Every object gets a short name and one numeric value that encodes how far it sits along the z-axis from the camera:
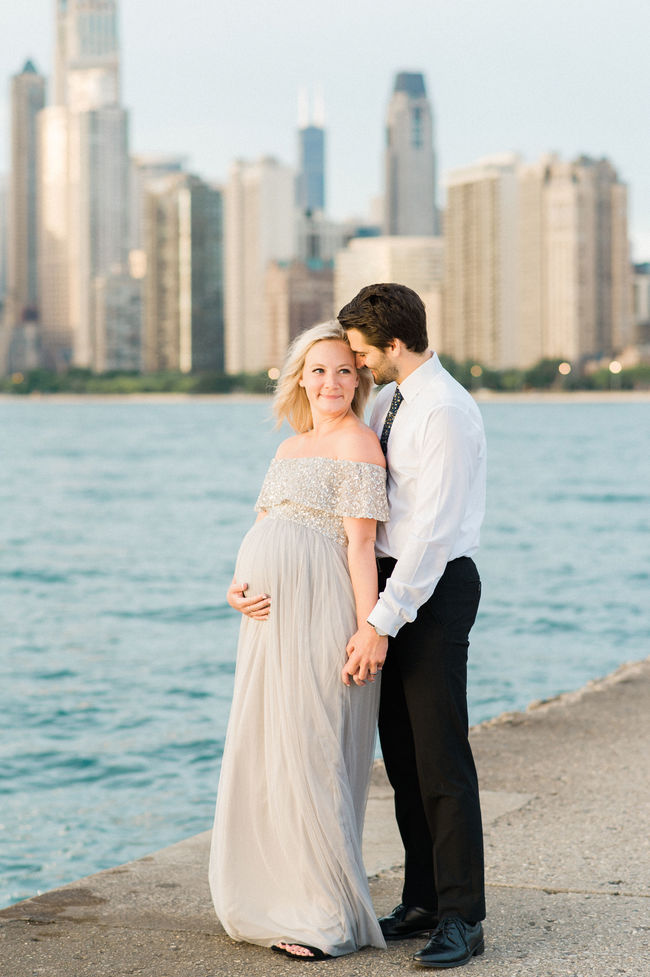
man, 6.68
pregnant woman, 6.93
